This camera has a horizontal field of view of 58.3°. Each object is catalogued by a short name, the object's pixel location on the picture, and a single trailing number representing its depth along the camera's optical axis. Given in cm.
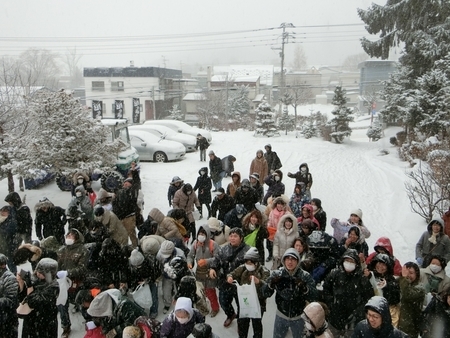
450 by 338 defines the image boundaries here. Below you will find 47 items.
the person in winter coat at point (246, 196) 812
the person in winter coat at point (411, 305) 448
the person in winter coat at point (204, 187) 989
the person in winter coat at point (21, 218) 698
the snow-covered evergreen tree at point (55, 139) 1103
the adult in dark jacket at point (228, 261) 527
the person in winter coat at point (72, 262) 541
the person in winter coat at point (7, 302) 428
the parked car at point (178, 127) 2517
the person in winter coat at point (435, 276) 485
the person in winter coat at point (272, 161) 1270
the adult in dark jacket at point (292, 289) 443
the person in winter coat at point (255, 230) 641
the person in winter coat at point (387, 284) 453
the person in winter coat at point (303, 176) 995
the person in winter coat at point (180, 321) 388
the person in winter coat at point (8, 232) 659
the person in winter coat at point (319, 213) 725
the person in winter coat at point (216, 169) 1213
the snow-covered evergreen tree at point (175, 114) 4469
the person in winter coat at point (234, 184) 932
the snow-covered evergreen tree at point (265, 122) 2895
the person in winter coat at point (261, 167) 1183
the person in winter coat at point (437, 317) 410
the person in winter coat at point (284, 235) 606
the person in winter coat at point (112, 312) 423
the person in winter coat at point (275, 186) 927
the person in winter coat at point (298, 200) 818
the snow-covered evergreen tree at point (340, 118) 2630
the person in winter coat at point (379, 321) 352
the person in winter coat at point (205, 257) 567
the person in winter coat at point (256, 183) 937
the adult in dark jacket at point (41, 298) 440
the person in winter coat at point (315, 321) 357
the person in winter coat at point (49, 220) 711
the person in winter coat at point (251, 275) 480
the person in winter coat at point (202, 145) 1750
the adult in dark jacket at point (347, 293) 441
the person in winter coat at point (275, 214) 708
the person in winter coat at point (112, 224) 659
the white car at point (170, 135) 2105
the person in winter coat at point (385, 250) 537
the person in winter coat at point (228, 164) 1341
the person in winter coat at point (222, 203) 806
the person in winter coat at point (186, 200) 830
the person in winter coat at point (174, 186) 898
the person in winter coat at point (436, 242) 614
